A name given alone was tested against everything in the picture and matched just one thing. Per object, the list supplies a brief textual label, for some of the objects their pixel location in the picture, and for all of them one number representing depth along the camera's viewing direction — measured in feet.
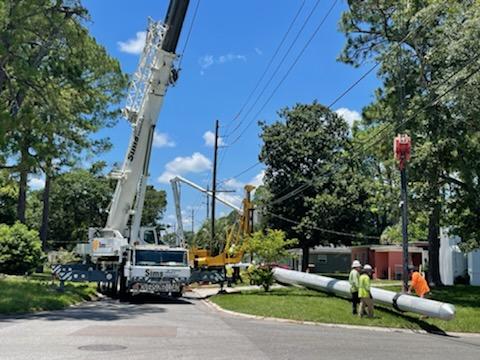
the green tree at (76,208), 226.17
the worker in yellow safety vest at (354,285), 55.67
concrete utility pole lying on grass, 48.83
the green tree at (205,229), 275.16
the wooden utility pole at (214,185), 134.23
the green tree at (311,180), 152.05
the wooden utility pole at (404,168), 57.77
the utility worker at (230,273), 103.05
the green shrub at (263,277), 81.56
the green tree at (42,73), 70.54
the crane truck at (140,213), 71.00
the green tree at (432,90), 66.13
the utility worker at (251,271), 83.41
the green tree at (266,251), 81.82
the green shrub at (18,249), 99.35
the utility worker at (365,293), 53.78
